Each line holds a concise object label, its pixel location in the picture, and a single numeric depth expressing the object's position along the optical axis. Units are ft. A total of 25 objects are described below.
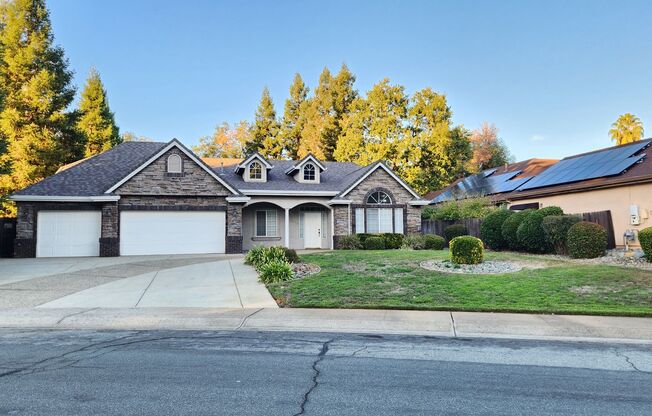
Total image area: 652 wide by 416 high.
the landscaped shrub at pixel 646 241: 46.75
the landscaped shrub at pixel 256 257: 50.98
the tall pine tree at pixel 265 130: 162.16
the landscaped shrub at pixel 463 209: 87.15
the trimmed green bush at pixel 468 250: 46.96
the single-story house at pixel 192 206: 67.26
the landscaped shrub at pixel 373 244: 76.13
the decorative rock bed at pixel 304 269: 44.63
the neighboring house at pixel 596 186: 59.67
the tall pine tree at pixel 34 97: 98.53
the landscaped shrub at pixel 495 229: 70.23
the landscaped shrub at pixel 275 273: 41.53
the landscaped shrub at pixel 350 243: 77.00
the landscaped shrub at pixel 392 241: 76.84
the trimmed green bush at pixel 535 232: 61.41
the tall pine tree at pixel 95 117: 136.36
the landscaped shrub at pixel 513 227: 65.92
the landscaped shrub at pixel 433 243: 76.64
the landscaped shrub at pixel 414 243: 76.33
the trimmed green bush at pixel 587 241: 53.16
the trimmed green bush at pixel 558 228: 57.52
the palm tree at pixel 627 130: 153.99
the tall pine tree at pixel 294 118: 162.81
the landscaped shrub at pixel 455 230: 81.97
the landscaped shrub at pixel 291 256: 52.31
